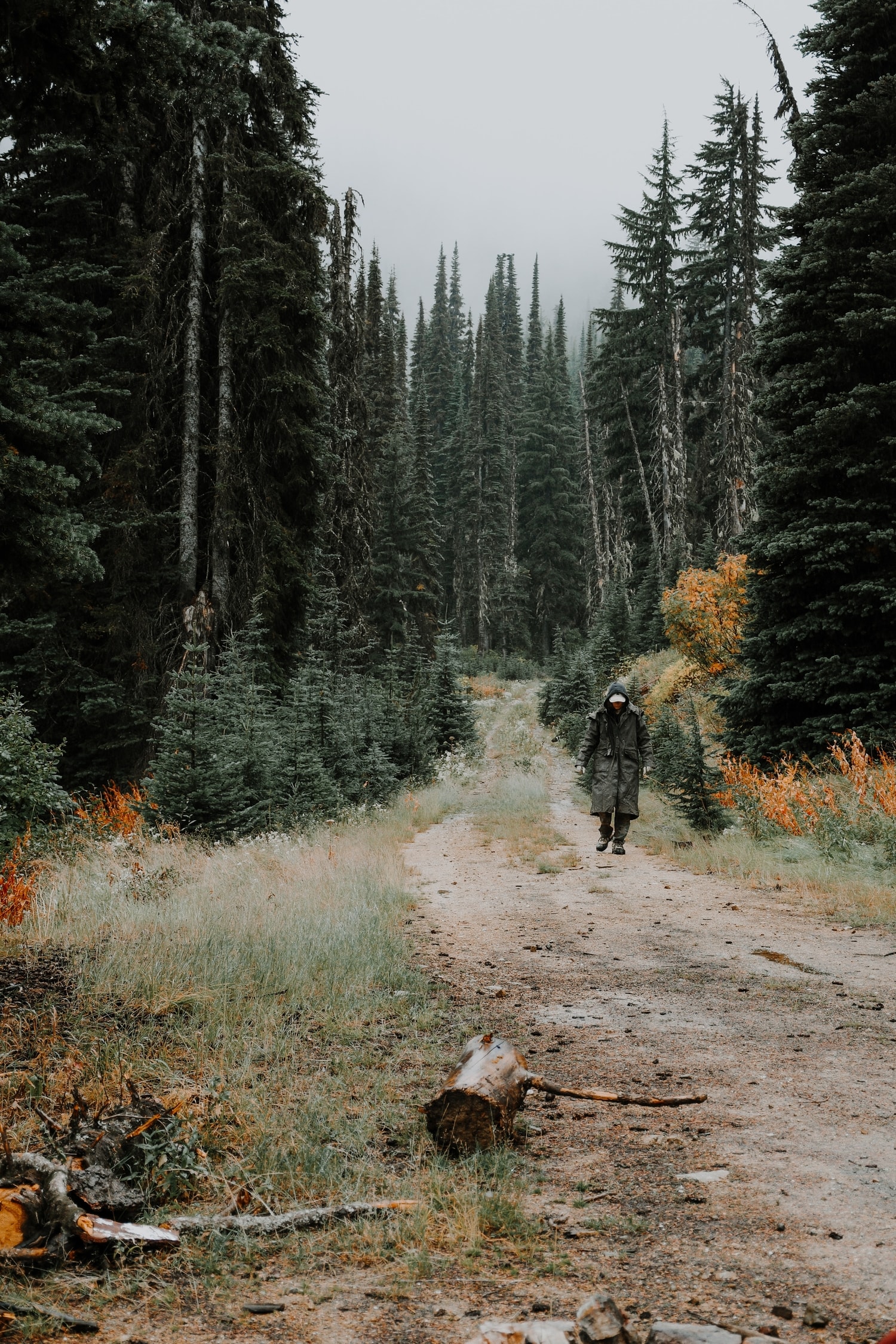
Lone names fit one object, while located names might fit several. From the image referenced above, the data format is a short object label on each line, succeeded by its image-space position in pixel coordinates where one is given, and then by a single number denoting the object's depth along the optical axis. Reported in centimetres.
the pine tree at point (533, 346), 7612
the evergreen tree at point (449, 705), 2261
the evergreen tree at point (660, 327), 3158
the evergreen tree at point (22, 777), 877
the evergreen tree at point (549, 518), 5791
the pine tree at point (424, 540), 4116
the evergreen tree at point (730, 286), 2794
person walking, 1103
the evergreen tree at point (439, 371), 6994
